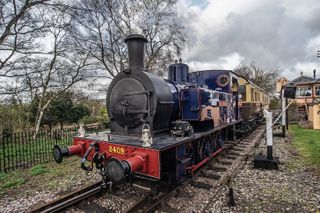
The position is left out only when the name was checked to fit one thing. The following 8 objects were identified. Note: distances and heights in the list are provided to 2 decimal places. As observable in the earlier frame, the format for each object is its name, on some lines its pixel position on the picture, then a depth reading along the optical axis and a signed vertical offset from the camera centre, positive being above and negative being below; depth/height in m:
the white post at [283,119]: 11.01 -0.77
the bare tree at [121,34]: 15.40 +6.00
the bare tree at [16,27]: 7.87 +3.34
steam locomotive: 3.63 -0.43
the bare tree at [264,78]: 47.91 +6.24
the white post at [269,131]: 5.93 -0.74
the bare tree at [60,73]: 13.34 +2.55
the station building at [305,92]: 19.53 +1.42
